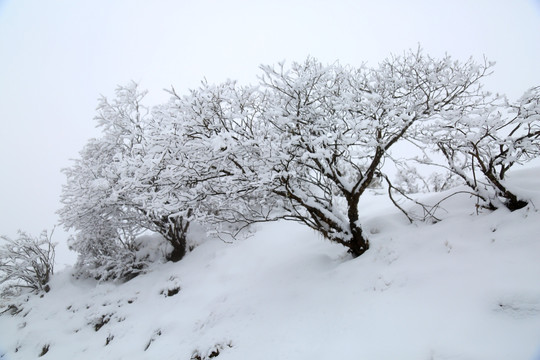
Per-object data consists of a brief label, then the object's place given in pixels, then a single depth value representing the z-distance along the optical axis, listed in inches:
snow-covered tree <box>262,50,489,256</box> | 216.4
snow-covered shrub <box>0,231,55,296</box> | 475.8
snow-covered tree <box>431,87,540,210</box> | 191.0
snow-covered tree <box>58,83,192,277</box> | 397.4
